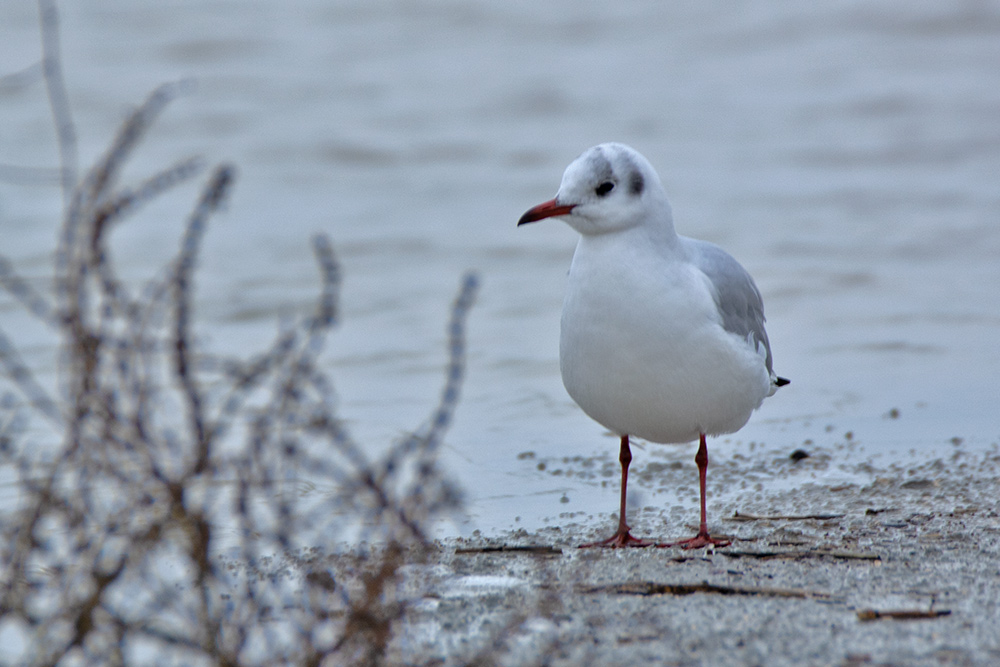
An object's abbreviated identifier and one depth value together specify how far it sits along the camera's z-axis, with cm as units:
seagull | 827
